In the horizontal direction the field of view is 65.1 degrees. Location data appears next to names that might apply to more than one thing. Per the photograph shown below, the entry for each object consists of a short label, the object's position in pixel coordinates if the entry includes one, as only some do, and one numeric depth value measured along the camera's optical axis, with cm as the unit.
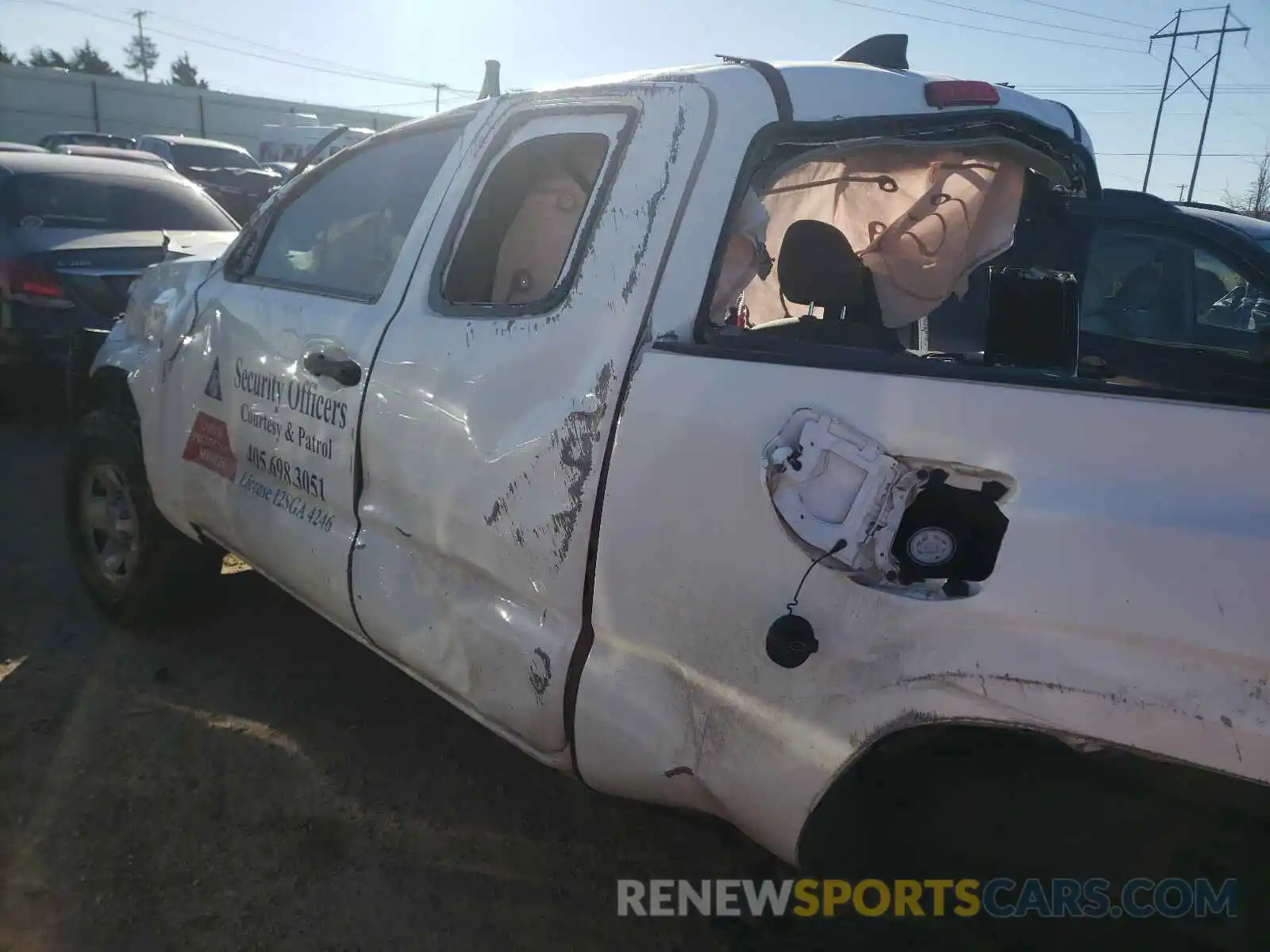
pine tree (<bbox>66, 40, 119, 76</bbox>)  5966
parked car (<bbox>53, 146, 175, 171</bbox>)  1266
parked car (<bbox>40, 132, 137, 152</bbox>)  2205
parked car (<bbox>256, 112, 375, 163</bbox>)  2600
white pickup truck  140
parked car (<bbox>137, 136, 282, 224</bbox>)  1346
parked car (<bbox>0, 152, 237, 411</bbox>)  623
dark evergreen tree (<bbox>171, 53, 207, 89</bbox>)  6894
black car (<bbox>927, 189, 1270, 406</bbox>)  461
